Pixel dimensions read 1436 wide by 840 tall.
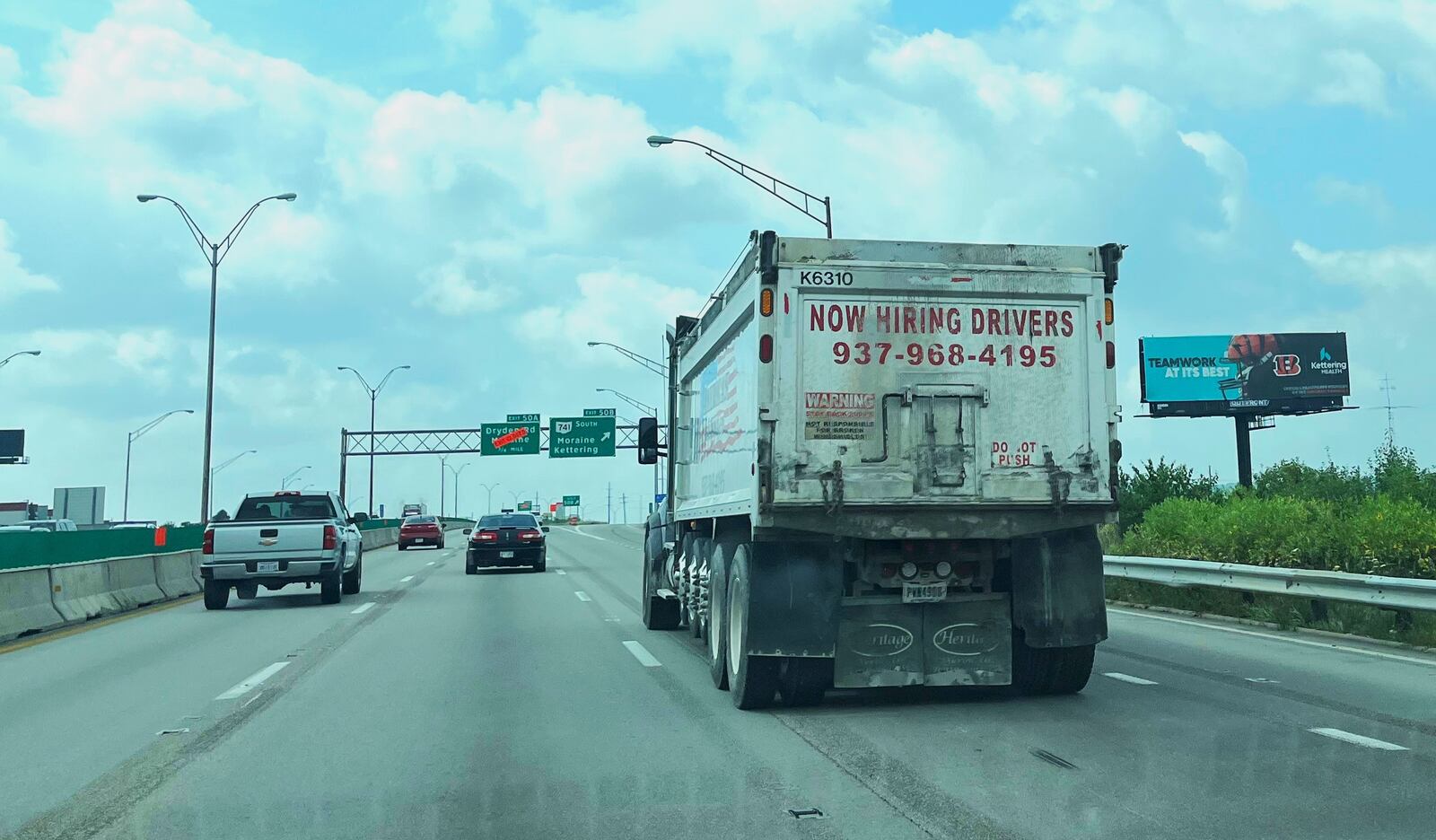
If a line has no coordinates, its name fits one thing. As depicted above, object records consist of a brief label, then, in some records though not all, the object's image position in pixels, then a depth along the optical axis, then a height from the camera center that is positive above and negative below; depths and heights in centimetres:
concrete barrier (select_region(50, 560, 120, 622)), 1815 -80
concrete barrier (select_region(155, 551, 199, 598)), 2341 -68
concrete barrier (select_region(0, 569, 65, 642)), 1628 -87
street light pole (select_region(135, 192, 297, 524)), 3359 +662
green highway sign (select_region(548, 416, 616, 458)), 6650 +518
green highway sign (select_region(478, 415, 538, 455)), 6919 +515
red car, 5797 +24
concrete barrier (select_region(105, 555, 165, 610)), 2075 -73
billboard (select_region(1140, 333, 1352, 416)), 5581 +709
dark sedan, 3241 -24
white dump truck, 912 +54
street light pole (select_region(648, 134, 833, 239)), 2336 +638
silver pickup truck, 2042 -27
